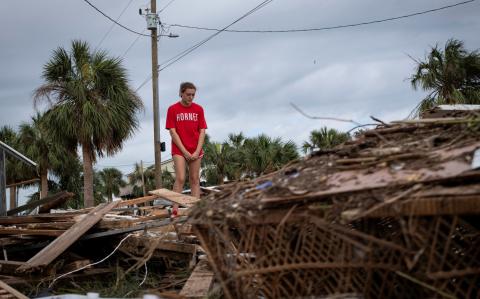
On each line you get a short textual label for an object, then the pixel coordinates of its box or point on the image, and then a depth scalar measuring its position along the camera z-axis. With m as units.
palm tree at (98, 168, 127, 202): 53.37
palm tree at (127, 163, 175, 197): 48.97
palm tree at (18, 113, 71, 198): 29.69
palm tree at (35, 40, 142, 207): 20.75
